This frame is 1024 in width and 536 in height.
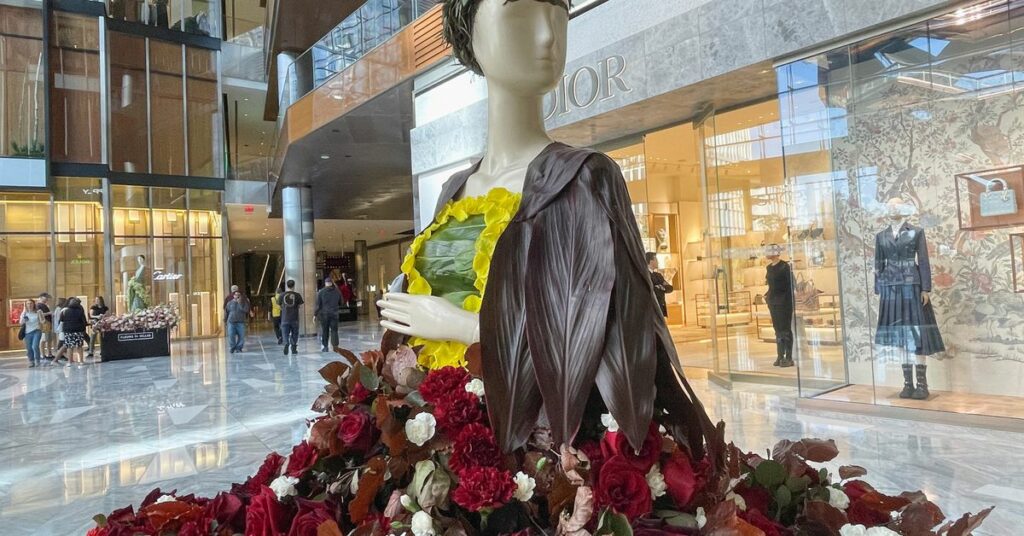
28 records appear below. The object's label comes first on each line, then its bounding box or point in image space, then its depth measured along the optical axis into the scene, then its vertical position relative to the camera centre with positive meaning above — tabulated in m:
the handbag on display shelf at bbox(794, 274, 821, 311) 6.40 -0.24
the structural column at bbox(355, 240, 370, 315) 34.66 +1.24
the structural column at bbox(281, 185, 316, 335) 17.92 +1.43
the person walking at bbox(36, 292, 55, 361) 13.12 -0.57
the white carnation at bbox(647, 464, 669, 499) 1.01 -0.32
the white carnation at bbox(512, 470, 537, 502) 1.01 -0.32
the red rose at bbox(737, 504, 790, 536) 1.04 -0.40
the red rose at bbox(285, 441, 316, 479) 1.23 -0.32
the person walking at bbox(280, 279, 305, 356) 12.60 -0.44
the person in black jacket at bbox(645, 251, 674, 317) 6.43 -0.10
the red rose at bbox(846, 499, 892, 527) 1.19 -0.46
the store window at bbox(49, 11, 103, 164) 16.64 +5.64
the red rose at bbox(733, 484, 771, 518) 1.17 -0.41
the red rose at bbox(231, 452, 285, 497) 1.39 -0.39
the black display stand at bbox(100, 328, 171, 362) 13.21 -0.91
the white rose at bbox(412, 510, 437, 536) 1.00 -0.37
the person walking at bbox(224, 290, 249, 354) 14.10 -0.61
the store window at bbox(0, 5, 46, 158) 15.90 +5.55
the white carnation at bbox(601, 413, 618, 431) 1.01 -0.22
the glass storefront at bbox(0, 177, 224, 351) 16.78 +1.53
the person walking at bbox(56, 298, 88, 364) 12.66 -0.41
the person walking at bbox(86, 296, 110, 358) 13.72 -0.20
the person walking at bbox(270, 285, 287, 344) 15.26 -0.49
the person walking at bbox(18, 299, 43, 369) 12.84 -0.53
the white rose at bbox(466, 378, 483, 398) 1.13 -0.18
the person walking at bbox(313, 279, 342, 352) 12.12 -0.28
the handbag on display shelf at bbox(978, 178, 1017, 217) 5.05 +0.49
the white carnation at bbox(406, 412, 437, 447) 1.10 -0.24
